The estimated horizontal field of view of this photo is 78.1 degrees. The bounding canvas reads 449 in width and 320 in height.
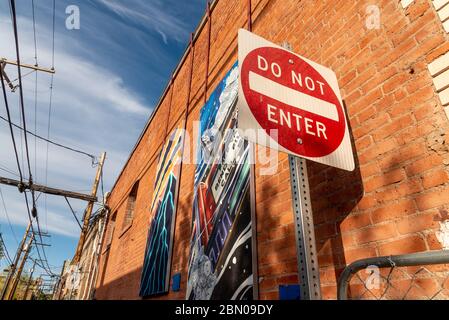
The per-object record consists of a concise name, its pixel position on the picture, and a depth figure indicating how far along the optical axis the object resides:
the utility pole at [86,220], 17.28
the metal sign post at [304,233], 1.24
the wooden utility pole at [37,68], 10.70
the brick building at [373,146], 1.54
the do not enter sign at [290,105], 1.35
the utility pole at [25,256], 28.79
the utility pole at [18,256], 25.48
